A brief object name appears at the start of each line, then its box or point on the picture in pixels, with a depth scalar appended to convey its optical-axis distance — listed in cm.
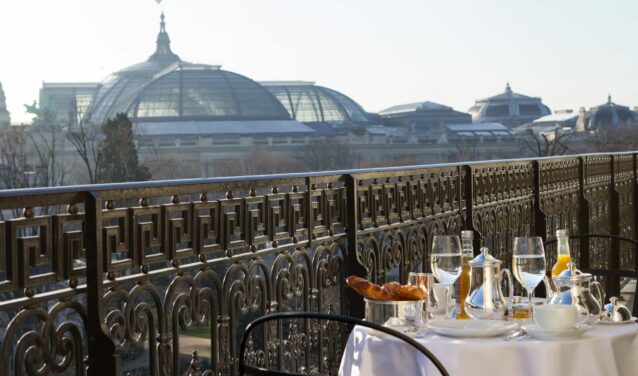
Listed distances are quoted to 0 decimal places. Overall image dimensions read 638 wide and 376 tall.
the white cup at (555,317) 340
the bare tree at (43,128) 6819
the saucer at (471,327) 341
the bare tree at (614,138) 7281
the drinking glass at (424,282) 361
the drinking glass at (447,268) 378
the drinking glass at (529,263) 374
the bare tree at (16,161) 4799
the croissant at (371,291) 351
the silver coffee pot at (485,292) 365
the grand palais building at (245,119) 8931
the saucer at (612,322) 365
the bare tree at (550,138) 6356
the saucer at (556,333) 340
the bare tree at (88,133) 4853
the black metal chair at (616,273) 445
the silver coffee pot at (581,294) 361
